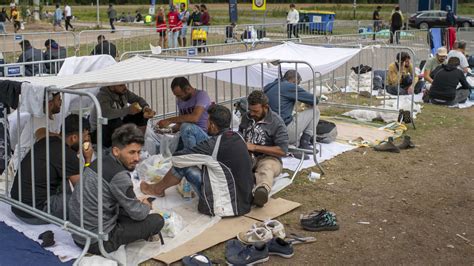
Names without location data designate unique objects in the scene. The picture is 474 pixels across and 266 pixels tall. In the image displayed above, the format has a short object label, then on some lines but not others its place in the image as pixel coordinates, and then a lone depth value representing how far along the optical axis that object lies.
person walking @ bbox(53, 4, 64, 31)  32.19
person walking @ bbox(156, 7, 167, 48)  23.08
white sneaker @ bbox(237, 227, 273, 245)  5.12
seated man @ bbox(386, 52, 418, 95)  12.11
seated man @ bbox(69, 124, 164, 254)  4.56
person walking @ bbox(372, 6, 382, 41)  28.00
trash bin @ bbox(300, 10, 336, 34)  28.06
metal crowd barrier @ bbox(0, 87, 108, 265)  4.45
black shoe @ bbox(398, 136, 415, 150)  8.77
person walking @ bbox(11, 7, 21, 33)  31.99
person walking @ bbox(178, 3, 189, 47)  20.73
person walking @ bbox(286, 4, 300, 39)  24.83
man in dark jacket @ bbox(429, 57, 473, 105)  11.88
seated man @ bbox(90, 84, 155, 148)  7.27
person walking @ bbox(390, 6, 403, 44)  26.19
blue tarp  4.68
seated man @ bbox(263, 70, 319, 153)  7.83
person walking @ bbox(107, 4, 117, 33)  32.99
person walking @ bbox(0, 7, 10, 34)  32.17
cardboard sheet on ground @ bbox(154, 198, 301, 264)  4.96
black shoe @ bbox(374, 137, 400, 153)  8.59
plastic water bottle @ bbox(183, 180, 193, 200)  6.24
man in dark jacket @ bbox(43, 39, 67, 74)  13.54
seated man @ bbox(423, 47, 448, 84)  13.22
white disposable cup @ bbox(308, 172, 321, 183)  7.24
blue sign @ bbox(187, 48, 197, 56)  12.73
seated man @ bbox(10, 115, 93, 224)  5.03
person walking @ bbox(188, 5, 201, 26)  23.84
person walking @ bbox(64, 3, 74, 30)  33.84
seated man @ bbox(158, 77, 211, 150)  7.41
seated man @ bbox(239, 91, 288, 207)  6.64
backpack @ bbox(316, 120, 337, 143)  8.88
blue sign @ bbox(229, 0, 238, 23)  27.09
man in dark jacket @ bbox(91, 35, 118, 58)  14.25
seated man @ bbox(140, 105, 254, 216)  5.68
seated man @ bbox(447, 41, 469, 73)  13.38
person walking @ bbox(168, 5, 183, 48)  20.69
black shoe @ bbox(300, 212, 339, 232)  5.62
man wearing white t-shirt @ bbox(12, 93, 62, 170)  5.21
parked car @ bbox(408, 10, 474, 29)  35.75
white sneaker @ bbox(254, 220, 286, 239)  5.28
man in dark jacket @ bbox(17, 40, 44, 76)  12.25
